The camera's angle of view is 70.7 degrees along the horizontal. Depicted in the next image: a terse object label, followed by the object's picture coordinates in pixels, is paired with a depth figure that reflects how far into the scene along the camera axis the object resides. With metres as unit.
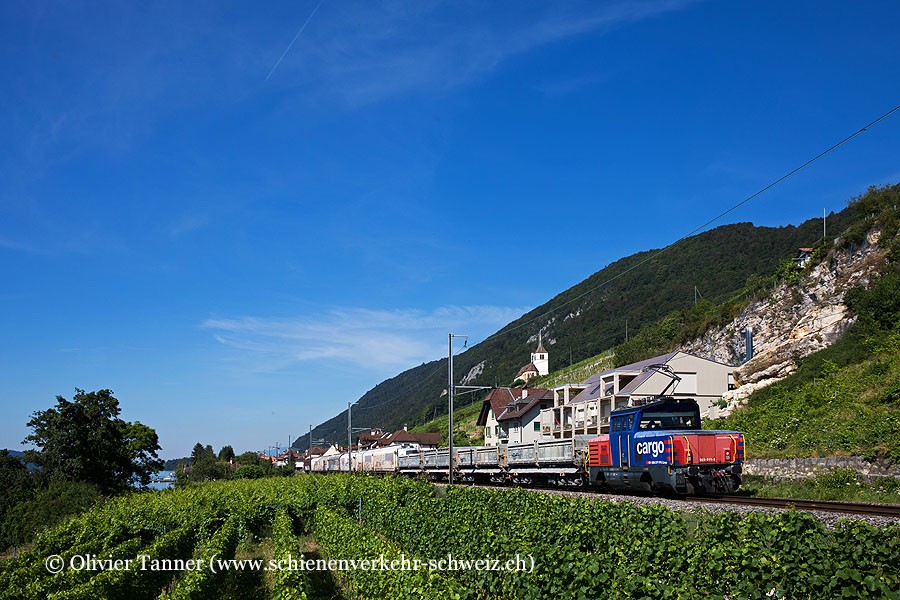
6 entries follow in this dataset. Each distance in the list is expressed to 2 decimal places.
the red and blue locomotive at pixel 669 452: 20.30
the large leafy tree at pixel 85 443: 50.47
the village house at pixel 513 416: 64.50
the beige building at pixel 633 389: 47.97
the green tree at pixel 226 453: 151.95
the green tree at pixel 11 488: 41.72
